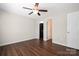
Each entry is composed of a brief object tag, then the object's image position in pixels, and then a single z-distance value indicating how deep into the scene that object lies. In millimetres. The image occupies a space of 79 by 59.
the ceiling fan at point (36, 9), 1789
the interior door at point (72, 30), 1874
